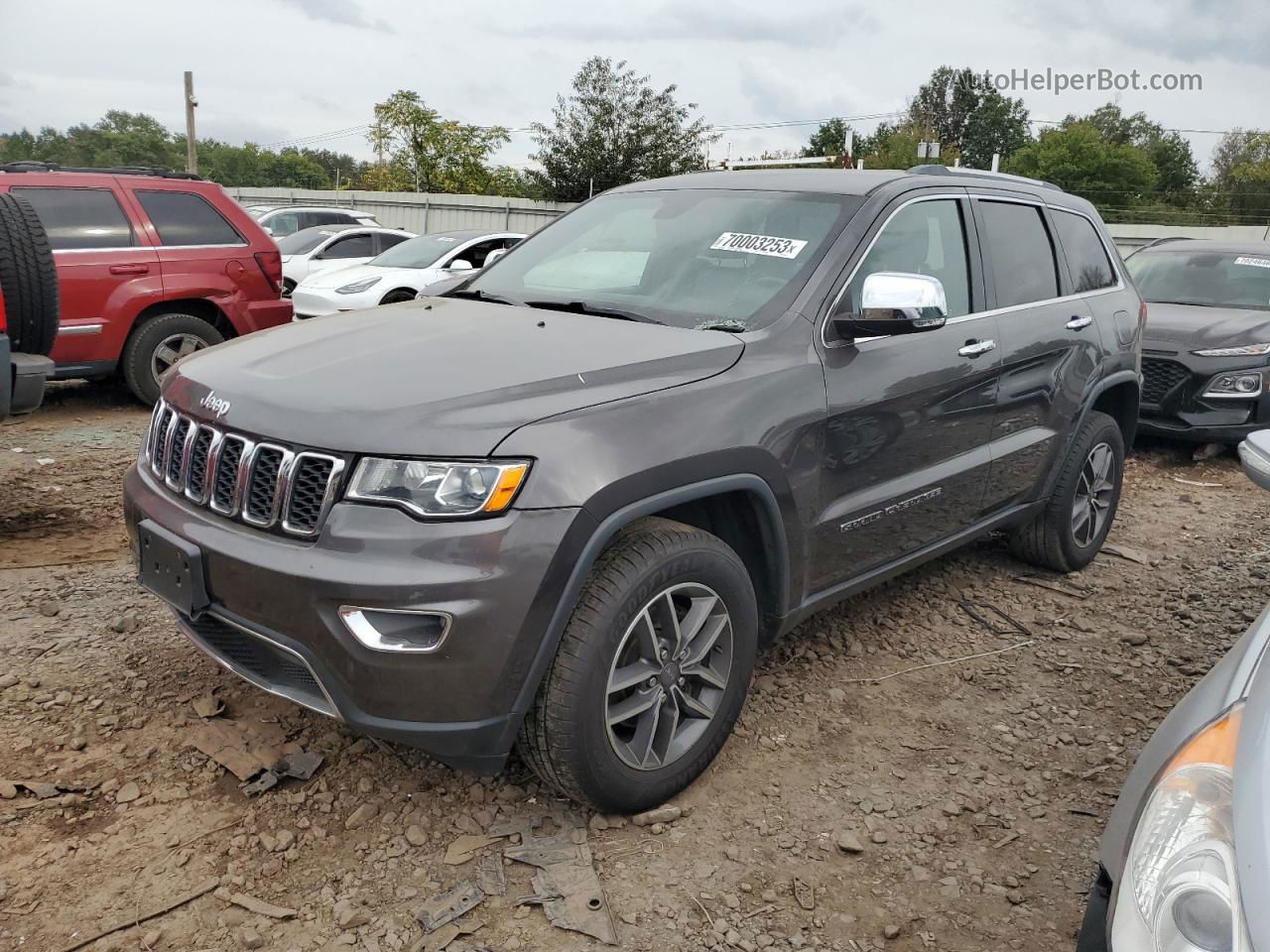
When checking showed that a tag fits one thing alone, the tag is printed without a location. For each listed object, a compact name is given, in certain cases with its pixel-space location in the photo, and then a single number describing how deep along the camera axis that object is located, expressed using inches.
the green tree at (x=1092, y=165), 2348.7
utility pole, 1352.1
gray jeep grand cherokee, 89.9
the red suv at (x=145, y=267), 281.4
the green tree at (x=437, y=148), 1322.6
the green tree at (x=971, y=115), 3090.6
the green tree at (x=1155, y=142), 2578.7
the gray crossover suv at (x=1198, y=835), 52.0
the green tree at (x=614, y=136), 1098.1
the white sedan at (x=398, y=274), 406.0
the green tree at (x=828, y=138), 2842.0
